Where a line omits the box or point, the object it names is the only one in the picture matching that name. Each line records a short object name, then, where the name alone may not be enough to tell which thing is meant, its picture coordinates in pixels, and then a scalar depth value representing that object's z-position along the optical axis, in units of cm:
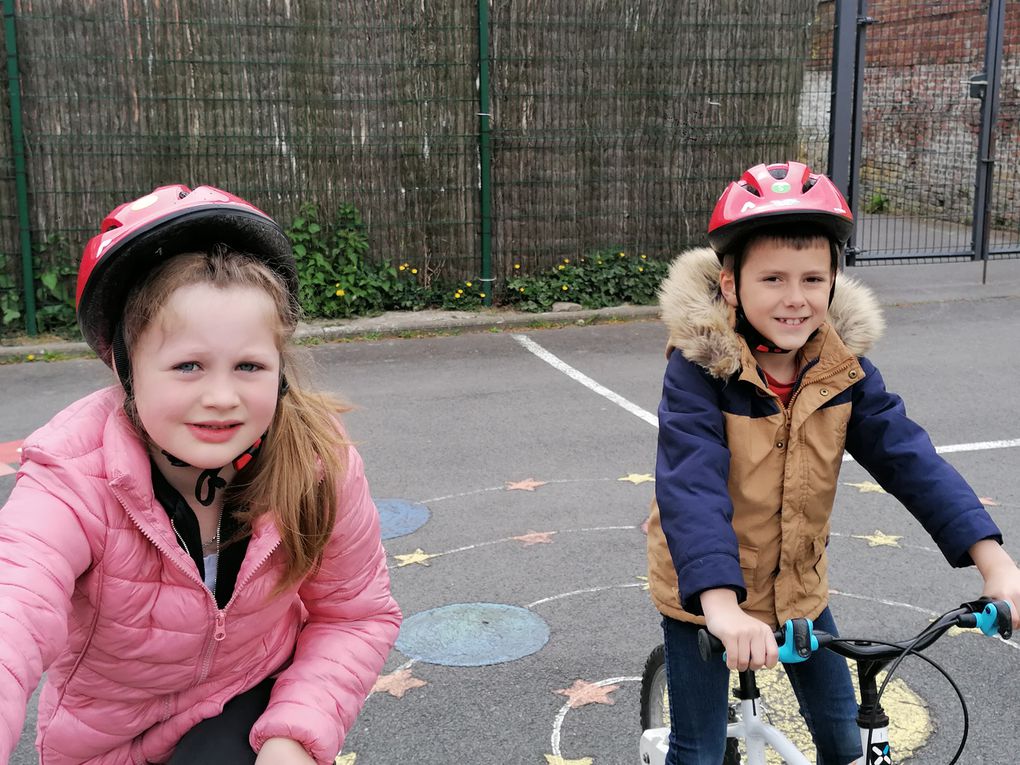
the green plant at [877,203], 1471
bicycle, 206
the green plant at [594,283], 1079
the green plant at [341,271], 1022
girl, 198
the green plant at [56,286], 969
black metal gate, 1307
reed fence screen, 956
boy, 254
